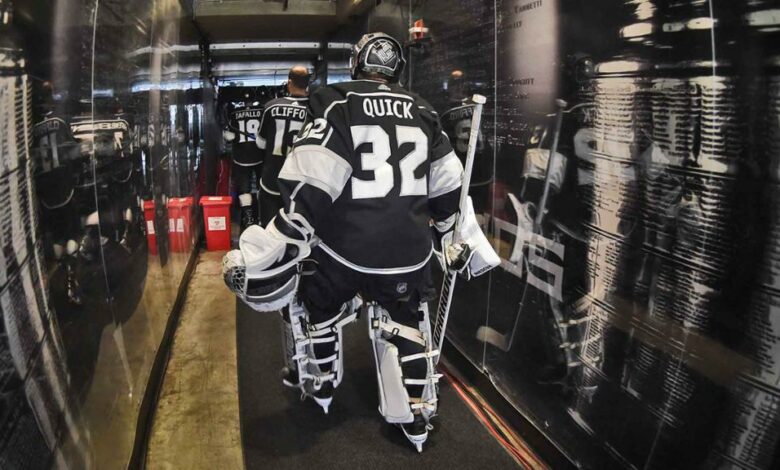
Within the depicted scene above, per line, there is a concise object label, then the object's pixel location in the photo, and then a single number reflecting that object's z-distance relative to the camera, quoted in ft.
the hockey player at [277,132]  9.12
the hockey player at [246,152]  11.39
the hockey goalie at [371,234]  5.73
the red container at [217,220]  16.01
